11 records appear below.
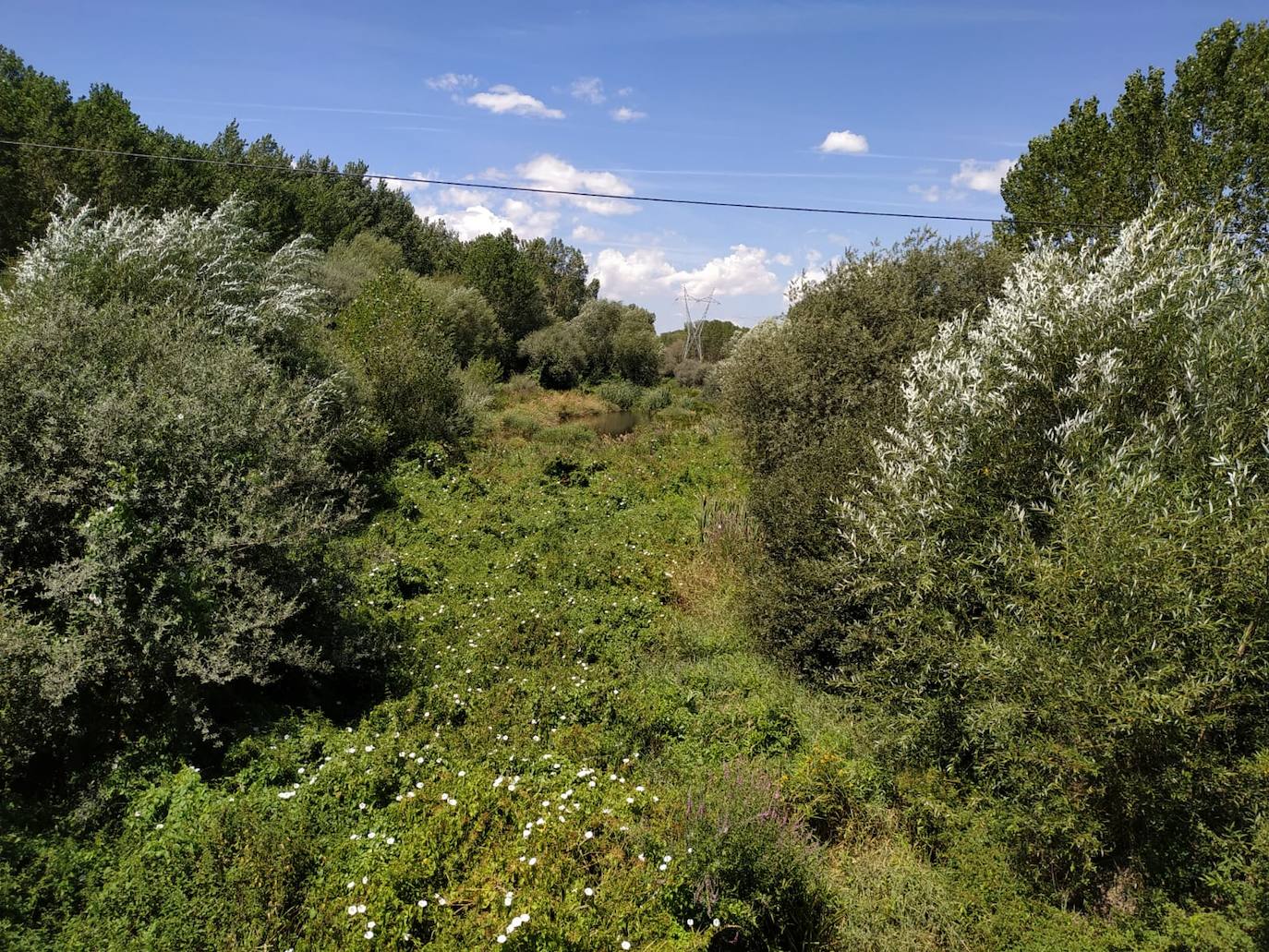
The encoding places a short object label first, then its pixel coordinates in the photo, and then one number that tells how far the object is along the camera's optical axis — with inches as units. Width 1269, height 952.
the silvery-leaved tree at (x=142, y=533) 210.8
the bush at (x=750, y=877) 163.6
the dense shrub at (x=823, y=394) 310.3
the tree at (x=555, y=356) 1632.6
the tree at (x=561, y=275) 2221.9
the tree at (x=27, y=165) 1000.9
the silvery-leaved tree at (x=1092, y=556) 163.8
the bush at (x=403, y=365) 674.2
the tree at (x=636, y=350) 1729.8
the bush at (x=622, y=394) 1396.0
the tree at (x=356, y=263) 1099.9
